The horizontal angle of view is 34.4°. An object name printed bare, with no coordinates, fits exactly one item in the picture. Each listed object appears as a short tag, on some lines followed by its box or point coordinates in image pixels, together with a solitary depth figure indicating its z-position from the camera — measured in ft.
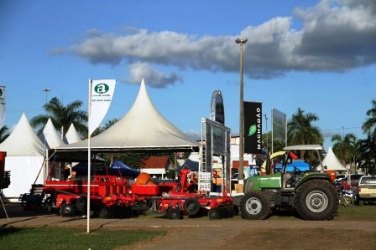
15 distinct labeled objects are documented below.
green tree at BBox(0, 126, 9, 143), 203.33
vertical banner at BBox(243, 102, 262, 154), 110.01
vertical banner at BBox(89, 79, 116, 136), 50.31
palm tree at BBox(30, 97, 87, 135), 202.18
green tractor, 61.98
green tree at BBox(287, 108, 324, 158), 257.55
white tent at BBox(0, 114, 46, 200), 111.55
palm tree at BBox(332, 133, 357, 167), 346.13
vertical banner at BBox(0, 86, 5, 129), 55.62
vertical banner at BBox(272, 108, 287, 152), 118.93
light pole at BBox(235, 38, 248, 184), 105.60
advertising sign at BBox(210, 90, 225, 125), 97.14
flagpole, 50.71
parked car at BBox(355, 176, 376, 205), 97.76
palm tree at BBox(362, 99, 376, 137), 277.85
